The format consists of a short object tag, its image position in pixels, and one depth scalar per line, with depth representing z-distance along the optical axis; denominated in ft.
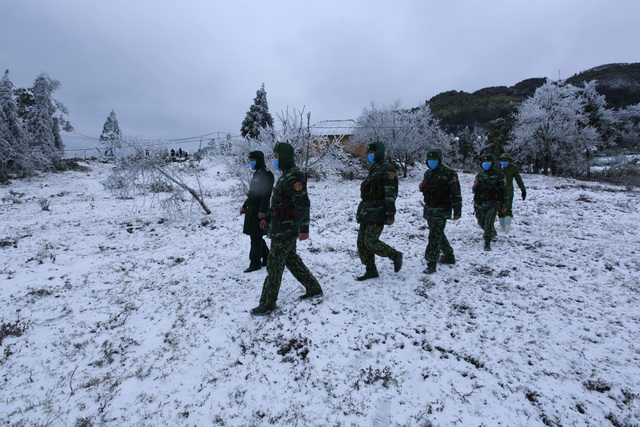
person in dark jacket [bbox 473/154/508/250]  22.61
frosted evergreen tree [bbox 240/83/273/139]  124.26
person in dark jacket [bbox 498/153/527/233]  26.16
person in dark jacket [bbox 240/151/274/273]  18.48
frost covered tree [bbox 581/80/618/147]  93.66
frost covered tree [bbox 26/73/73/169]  91.35
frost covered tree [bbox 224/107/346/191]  51.08
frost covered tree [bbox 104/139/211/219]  38.01
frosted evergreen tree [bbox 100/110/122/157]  38.19
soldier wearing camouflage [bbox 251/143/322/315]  13.75
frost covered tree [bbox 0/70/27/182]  75.66
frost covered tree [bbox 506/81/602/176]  83.20
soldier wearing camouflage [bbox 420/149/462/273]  17.47
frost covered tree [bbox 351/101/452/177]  92.02
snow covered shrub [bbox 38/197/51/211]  48.26
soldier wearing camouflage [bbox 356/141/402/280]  15.90
